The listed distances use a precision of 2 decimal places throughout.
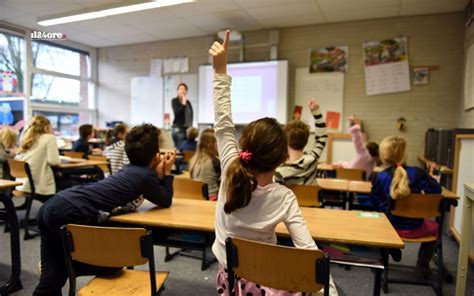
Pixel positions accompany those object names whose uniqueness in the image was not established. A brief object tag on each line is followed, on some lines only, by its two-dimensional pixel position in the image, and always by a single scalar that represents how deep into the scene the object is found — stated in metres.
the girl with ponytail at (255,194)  1.09
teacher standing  6.41
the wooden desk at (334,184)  2.69
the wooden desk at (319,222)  1.28
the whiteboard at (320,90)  5.56
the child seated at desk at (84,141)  4.77
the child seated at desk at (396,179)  2.24
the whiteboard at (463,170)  2.84
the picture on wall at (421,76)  5.09
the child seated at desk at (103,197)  1.45
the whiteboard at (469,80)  3.96
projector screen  5.71
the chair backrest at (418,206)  2.09
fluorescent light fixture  4.66
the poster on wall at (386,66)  5.17
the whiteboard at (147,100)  7.03
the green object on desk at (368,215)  1.62
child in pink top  3.73
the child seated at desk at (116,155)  3.50
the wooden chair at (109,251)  1.20
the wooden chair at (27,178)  3.03
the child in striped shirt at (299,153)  2.27
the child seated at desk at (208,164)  2.78
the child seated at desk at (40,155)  3.15
